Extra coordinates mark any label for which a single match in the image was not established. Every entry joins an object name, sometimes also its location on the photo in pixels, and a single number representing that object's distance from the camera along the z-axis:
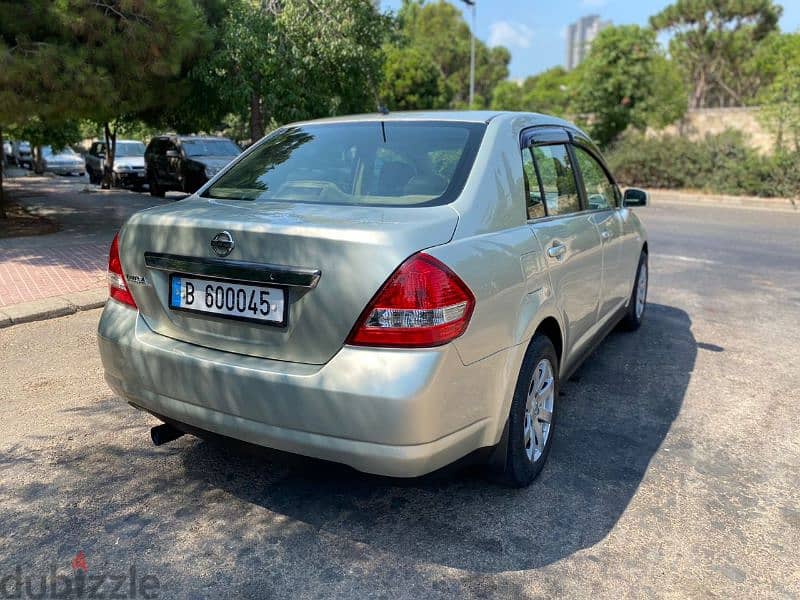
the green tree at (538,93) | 43.58
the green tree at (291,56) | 11.48
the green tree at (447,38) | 66.12
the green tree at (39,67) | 7.90
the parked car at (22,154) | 37.44
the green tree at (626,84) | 27.72
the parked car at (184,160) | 16.55
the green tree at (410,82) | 35.44
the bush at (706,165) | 21.02
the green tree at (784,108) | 21.41
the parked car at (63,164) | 31.70
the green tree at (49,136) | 21.34
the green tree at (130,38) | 8.27
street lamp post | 28.47
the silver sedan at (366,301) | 2.44
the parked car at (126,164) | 21.27
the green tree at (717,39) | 49.78
